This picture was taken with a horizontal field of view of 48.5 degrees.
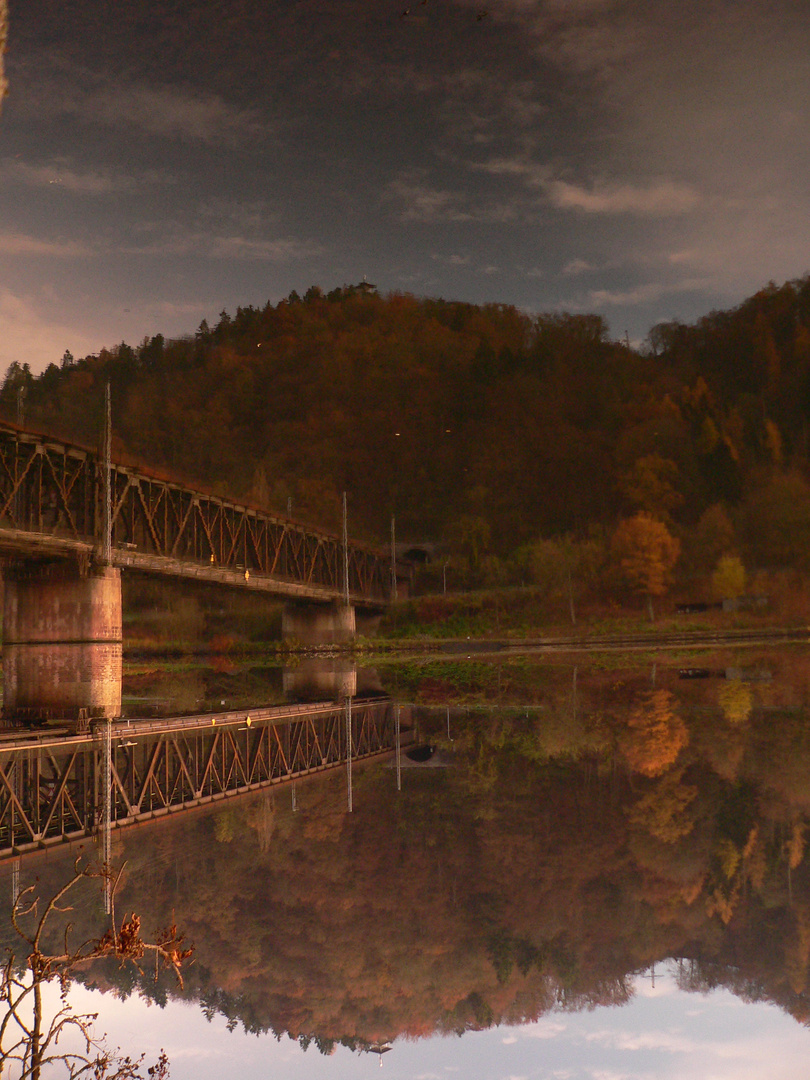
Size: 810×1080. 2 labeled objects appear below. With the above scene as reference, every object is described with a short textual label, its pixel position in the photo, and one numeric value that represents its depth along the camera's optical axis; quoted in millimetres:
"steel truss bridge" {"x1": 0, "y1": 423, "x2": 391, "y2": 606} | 31500
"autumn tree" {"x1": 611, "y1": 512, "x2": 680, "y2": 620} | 73438
